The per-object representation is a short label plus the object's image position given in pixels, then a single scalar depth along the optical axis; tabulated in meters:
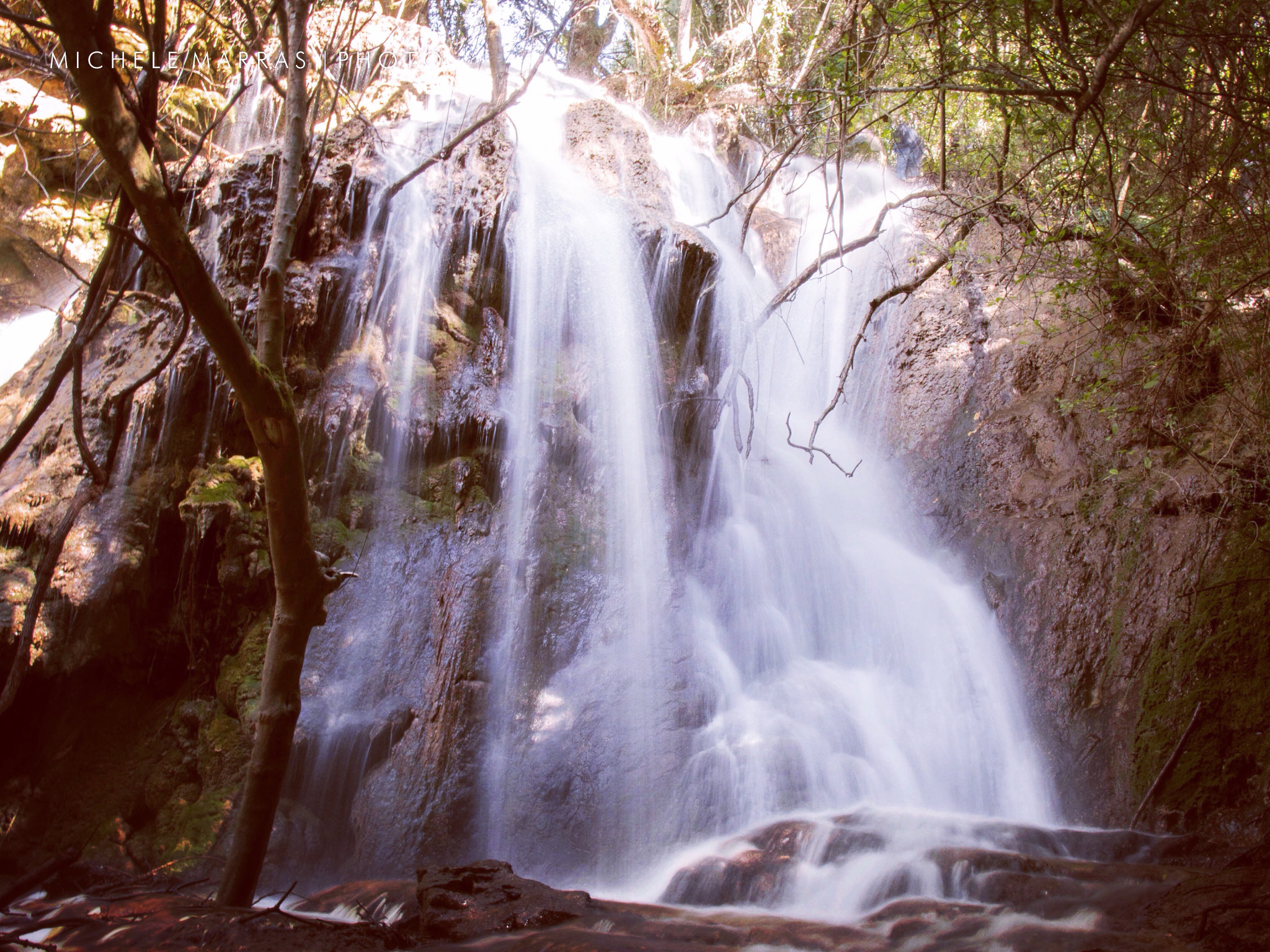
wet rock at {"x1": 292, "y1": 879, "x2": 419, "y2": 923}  4.90
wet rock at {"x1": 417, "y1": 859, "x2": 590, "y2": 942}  4.21
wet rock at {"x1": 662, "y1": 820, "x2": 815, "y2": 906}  5.21
